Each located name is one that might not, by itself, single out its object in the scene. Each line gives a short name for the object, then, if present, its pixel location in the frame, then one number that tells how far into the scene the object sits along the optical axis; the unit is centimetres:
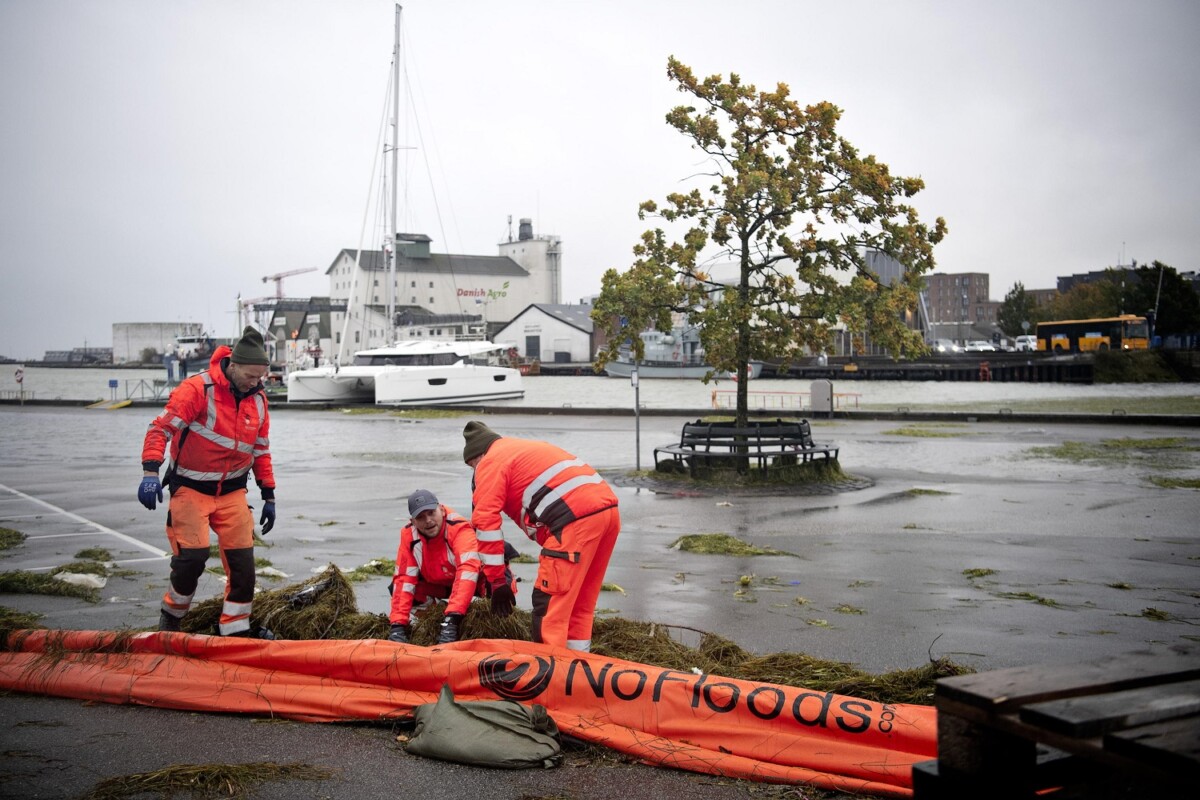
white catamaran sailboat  4934
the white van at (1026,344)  10294
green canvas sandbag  488
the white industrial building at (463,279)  13075
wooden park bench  1797
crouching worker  623
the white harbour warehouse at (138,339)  16838
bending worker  595
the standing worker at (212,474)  689
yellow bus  8612
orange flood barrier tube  475
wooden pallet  247
